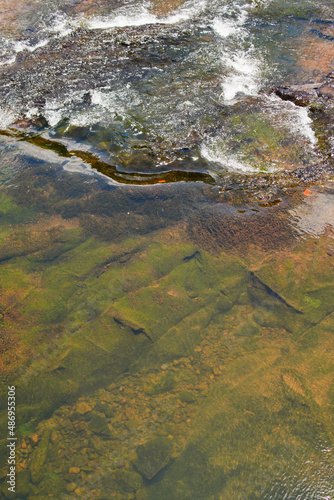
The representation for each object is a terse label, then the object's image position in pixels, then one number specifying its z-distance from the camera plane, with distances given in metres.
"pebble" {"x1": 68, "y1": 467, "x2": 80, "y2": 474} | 2.51
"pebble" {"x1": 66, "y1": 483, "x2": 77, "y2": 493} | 2.41
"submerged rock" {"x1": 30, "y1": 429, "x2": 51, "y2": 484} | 2.44
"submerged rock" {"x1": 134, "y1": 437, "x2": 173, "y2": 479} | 2.49
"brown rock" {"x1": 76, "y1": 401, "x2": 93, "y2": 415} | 2.76
